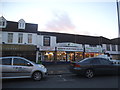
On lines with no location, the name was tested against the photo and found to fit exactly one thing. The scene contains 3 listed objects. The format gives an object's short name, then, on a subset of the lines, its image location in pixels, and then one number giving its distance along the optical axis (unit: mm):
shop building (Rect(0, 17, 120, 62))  17888
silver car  6672
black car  7898
